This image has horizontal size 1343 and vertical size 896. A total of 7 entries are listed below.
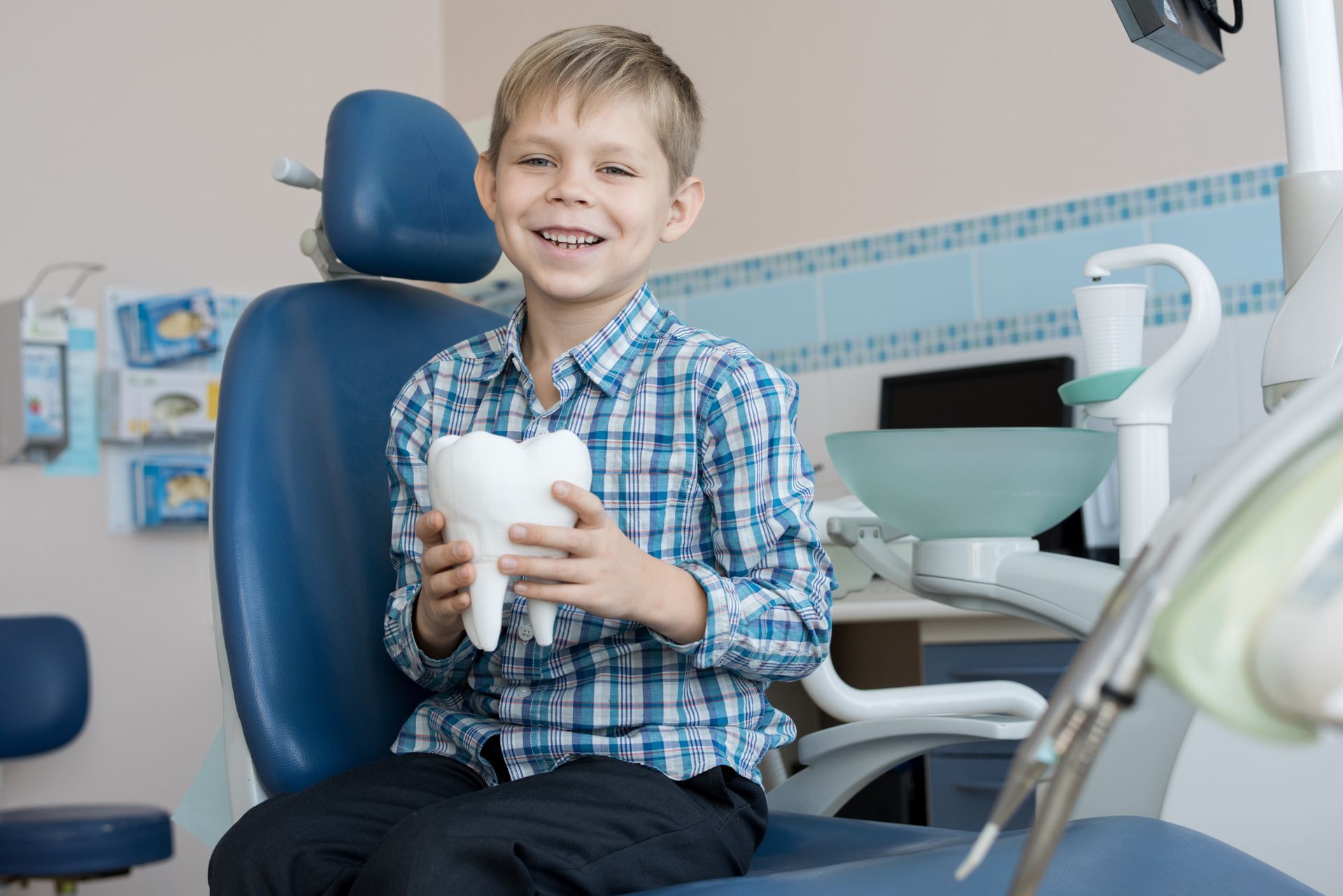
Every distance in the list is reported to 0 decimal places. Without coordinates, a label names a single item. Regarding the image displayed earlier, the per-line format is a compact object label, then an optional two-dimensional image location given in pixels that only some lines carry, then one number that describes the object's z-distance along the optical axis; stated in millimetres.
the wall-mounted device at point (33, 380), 2777
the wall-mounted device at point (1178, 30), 985
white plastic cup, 1119
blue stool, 2207
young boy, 836
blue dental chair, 1067
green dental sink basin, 1017
